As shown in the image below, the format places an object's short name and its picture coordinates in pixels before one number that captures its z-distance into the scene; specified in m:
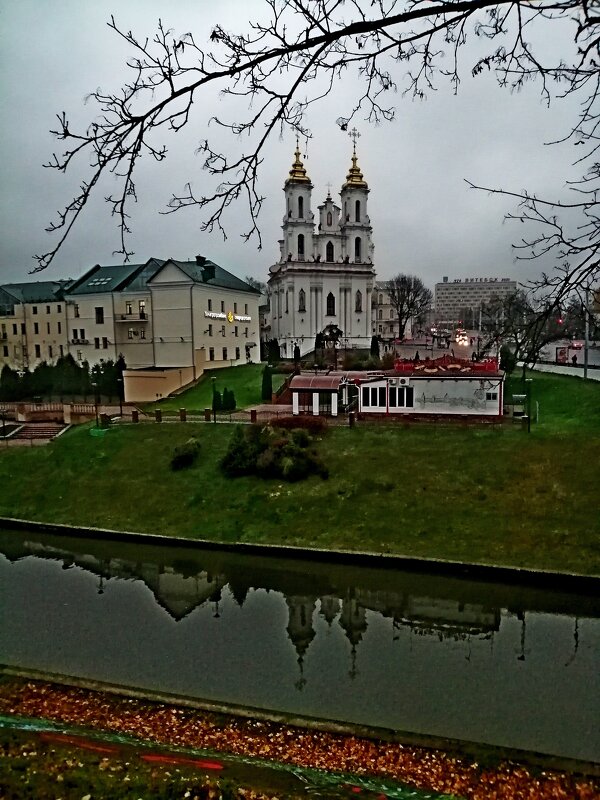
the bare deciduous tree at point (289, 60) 3.11
